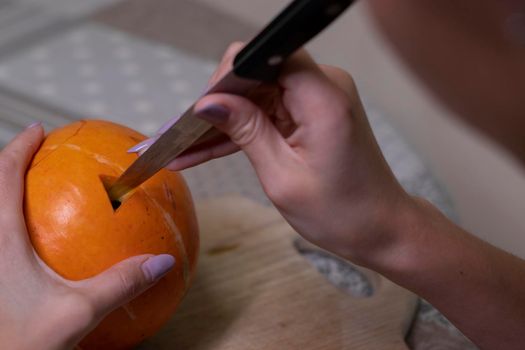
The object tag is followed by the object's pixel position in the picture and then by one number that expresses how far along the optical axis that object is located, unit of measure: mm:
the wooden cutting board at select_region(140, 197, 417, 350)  1042
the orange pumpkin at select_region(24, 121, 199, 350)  870
